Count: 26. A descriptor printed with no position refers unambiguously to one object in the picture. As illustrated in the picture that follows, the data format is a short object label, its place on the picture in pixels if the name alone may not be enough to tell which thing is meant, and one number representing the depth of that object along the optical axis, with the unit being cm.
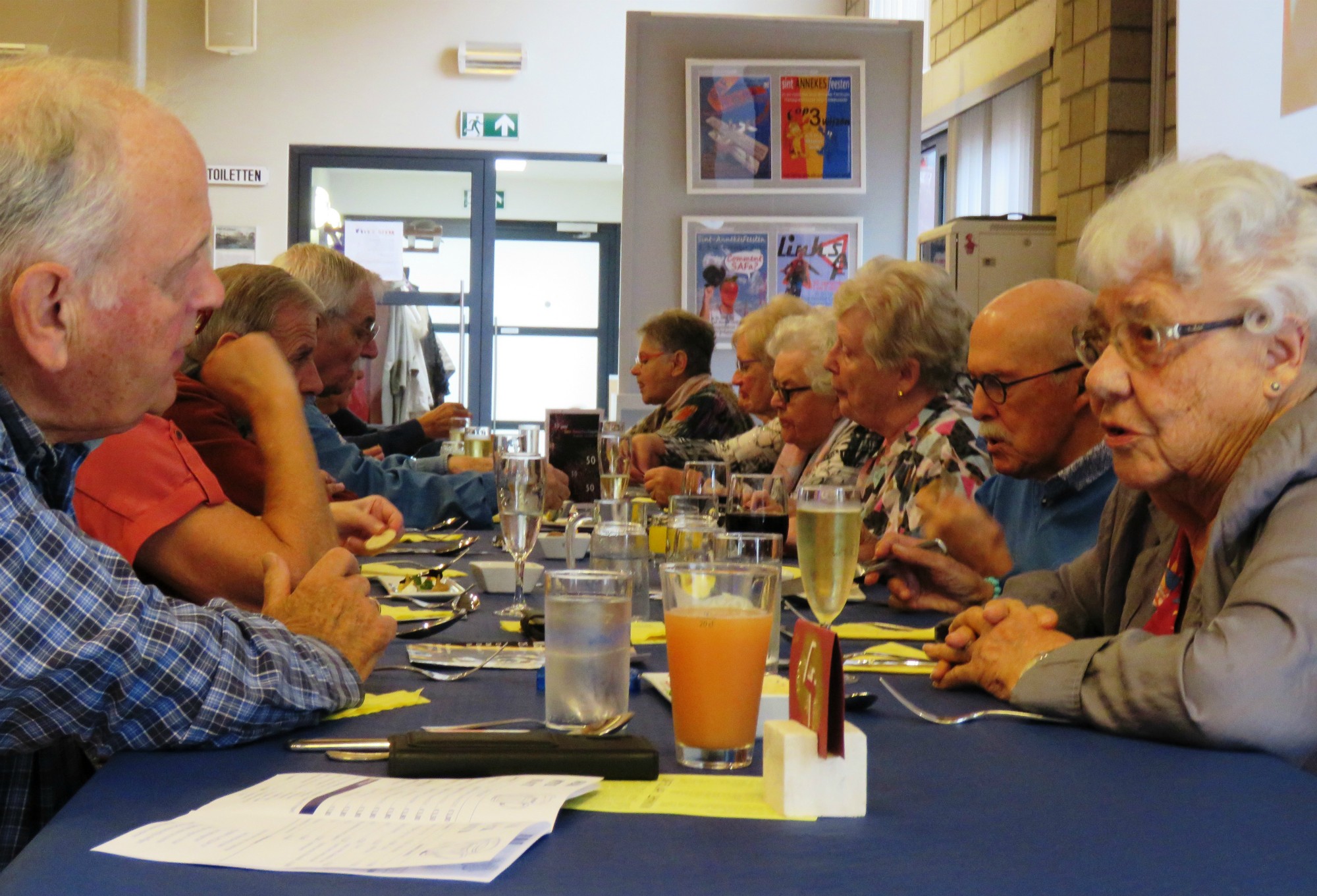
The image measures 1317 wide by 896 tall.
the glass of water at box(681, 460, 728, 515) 224
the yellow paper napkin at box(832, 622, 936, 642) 162
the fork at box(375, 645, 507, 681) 128
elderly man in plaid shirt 94
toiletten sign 830
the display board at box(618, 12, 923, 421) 487
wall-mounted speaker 820
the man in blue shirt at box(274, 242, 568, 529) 335
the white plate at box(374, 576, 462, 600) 183
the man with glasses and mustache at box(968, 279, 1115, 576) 231
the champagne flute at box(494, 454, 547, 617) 179
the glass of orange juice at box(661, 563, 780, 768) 95
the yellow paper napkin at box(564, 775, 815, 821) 86
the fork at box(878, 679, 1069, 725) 114
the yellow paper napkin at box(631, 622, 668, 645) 156
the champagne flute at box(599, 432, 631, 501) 324
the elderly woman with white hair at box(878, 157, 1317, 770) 108
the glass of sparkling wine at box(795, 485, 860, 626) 145
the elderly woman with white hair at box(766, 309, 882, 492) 373
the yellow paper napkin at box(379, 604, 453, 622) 169
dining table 73
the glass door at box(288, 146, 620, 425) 847
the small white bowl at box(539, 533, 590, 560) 245
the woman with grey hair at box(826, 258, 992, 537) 282
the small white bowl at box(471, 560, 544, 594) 198
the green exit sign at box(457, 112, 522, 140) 847
